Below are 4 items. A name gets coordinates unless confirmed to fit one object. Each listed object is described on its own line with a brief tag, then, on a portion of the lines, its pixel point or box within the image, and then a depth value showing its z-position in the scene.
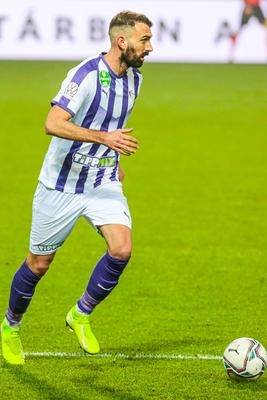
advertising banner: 54.66
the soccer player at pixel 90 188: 16.11
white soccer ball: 15.25
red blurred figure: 54.47
